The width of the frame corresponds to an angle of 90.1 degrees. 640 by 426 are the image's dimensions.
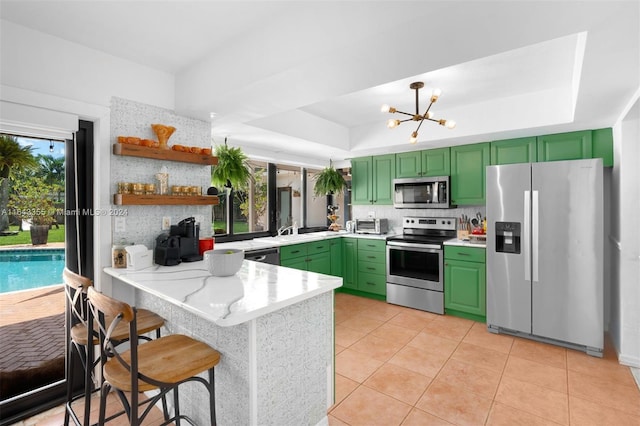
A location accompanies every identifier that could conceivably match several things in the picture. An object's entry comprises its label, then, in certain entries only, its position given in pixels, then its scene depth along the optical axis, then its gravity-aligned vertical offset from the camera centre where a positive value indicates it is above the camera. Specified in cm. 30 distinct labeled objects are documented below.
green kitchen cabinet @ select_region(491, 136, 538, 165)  352 +67
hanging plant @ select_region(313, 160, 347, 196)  496 +45
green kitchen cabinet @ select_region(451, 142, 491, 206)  389 +47
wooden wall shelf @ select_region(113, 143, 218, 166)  227 +45
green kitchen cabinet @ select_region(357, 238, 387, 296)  438 -78
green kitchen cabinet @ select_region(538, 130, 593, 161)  321 +65
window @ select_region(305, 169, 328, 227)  527 +9
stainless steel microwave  415 +24
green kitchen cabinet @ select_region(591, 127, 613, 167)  312 +63
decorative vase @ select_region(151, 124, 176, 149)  246 +63
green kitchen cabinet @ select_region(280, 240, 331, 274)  393 -59
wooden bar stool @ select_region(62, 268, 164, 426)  161 -67
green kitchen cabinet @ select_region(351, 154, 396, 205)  470 +48
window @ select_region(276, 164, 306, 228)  476 +25
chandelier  263 +85
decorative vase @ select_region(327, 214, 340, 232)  529 -20
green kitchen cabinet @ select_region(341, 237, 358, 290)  466 -77
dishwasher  350 -49
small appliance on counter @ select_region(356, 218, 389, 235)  474 -23
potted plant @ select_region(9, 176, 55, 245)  204 +6
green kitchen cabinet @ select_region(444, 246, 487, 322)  359 -84
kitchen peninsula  148 -65
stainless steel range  389 -71
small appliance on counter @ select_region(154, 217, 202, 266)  231 -24
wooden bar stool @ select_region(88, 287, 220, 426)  125 -68
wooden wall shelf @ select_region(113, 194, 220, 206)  227 +10
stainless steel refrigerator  288 -41
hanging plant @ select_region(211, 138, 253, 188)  330 +46
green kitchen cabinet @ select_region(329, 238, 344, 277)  460 -64
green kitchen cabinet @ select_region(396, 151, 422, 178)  439 +65
